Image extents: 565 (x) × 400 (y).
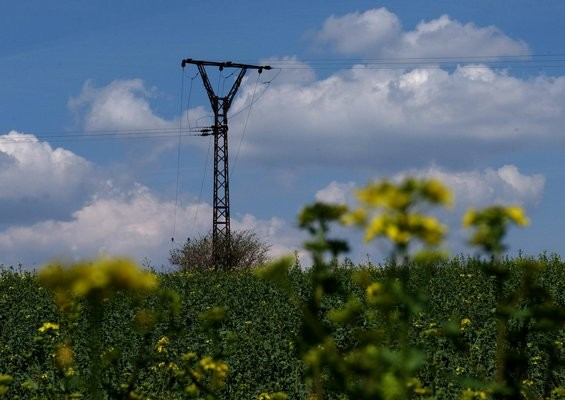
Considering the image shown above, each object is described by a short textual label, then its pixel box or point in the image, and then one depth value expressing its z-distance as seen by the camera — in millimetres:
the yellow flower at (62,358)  8836
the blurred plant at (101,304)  5246
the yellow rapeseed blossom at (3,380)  8448
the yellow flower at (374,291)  5229
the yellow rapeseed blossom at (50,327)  10791
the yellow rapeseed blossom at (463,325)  18672
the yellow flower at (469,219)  6074
